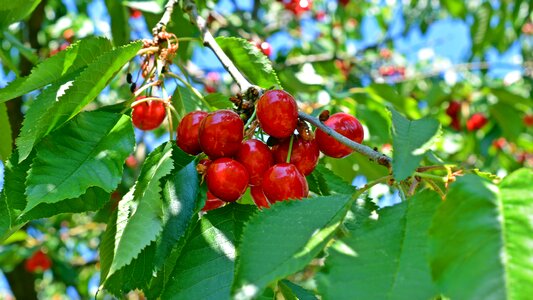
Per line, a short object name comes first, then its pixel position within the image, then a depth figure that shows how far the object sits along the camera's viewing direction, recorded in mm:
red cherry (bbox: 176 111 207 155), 385
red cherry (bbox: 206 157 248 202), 354
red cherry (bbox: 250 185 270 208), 389
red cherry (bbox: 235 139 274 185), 368
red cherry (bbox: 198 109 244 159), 359
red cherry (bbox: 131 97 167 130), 479
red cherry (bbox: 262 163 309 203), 345
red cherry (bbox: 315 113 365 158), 381
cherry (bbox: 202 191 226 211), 393
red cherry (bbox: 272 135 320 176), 375
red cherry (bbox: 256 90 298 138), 365
